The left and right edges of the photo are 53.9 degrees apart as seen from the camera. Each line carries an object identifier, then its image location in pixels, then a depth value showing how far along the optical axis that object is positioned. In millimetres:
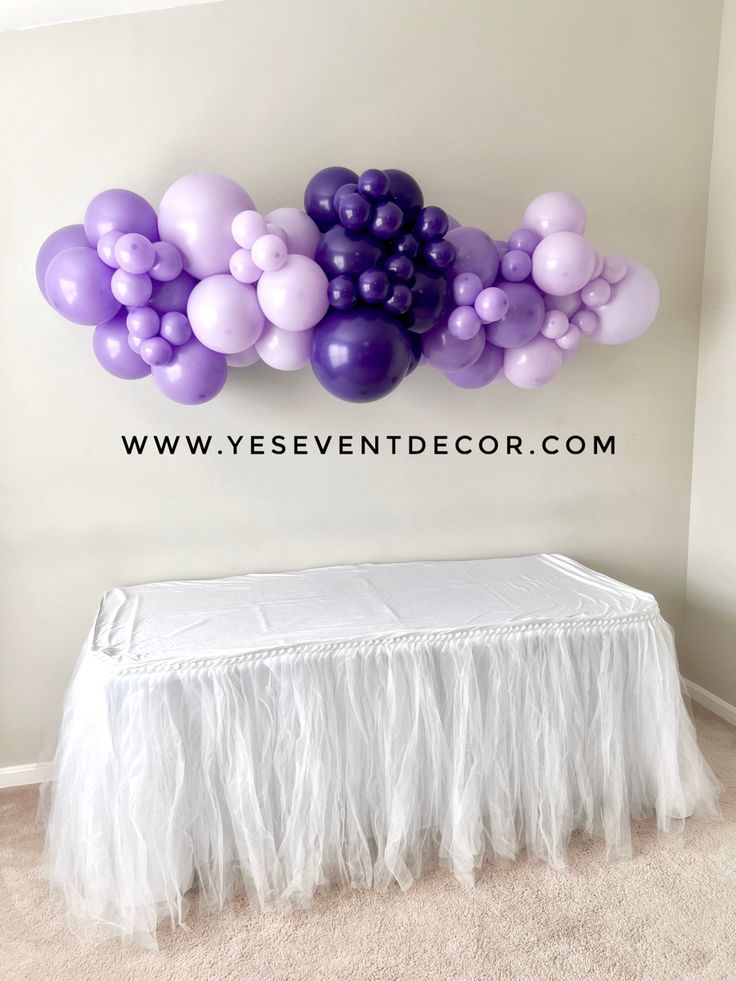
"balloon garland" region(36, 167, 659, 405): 1660
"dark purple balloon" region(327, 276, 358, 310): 1683
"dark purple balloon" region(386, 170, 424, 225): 1739
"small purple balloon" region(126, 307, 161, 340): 1671
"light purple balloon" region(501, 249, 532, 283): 1868
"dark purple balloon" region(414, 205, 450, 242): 1725
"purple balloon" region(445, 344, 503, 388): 1993
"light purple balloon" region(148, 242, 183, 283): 1661
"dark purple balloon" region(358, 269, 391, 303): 1667
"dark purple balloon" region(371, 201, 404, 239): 1660
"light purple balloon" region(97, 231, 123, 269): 1627
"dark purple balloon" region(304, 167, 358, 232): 1788
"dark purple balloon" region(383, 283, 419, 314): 1685
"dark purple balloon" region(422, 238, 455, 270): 1728
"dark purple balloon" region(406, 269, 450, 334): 1720
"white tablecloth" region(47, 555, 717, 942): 1586
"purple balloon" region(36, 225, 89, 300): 1739
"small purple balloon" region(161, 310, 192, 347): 1697
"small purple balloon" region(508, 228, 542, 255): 1900
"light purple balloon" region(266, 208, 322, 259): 1775
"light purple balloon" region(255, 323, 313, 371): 1787
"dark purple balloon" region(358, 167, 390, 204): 1653
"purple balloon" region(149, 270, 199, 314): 1713
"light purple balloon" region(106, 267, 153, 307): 1631
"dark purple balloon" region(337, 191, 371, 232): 1649
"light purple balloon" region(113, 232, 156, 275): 1593
